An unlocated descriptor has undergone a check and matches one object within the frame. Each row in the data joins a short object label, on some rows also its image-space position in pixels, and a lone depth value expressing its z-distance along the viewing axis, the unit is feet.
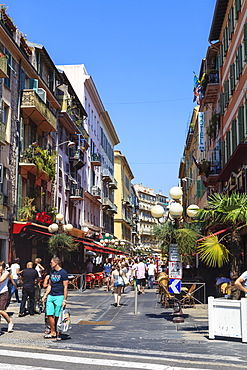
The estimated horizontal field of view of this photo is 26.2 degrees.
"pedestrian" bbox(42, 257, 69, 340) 35.37
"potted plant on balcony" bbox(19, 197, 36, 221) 88.58
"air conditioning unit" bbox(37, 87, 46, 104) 101.95
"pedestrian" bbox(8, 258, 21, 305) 64.58
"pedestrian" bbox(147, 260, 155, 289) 96.58
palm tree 39.52
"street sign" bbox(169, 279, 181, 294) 46.23
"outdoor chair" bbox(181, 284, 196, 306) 60.20
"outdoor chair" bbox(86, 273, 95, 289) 94.94
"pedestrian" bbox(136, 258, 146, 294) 79.61
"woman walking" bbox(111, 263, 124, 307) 62.54
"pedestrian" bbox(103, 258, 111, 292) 92.64
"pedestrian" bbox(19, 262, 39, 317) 49.88
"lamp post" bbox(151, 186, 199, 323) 46.01
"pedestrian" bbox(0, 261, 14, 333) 38.17
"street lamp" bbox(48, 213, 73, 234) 85.35
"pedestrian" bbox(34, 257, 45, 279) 64.49
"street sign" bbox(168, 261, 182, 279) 47.37
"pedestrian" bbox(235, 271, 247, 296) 34.09
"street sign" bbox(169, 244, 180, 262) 47.78
